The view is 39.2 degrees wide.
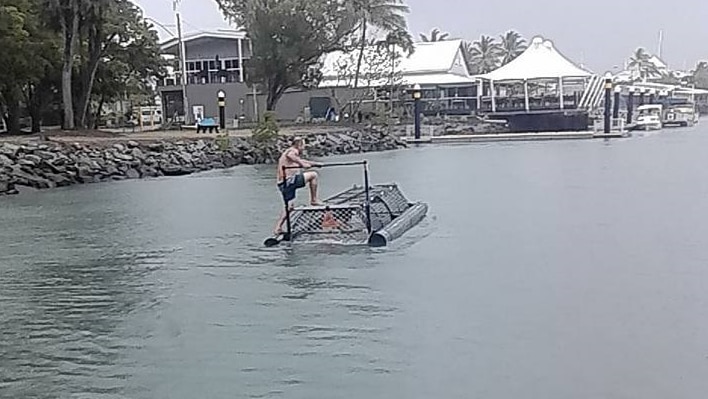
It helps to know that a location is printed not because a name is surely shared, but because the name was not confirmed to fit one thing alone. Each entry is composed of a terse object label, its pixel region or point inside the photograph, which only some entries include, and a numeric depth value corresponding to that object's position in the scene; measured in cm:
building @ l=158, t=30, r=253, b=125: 5625
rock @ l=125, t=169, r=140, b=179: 2998
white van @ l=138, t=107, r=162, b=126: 5181
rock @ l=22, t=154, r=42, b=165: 2786
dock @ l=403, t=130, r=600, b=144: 5141
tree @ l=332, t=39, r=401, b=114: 5472
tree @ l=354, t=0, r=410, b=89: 5212
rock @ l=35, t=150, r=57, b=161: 2842
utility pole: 5430
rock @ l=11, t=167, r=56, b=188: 2615
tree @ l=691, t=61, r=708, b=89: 13212
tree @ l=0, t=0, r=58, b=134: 3353
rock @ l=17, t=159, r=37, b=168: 2734
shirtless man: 1415
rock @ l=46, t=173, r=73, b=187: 2736
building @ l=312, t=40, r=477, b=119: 5497
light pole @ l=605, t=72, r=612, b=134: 5266
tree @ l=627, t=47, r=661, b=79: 12506
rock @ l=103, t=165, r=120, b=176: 2966
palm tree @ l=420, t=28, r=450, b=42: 9612
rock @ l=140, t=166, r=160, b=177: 3063
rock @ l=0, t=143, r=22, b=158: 2730
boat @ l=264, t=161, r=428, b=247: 1430
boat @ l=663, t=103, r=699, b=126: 6962
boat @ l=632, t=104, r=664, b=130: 6203
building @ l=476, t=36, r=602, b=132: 5825
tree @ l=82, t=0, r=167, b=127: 3844
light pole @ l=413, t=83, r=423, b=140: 5156
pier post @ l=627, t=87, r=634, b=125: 6381
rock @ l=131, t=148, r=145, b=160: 3156
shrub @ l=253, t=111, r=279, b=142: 3769
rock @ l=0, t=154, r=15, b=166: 2668
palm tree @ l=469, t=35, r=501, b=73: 10020
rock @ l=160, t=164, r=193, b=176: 3121
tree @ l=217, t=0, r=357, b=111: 4731
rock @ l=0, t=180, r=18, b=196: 2498
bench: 4197
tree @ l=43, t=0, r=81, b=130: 3441
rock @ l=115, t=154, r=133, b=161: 3102
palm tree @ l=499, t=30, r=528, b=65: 10331
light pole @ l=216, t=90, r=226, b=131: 4221
